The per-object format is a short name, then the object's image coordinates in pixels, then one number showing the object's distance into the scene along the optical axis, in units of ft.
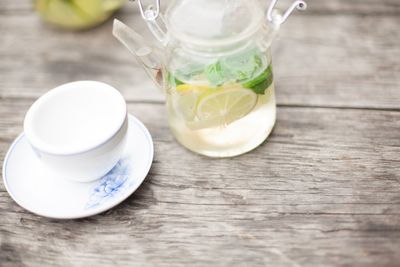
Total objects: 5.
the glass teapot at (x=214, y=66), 2.43
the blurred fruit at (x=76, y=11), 3.11
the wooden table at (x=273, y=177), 2.35
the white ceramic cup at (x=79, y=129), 2.37
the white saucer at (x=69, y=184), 2.43
